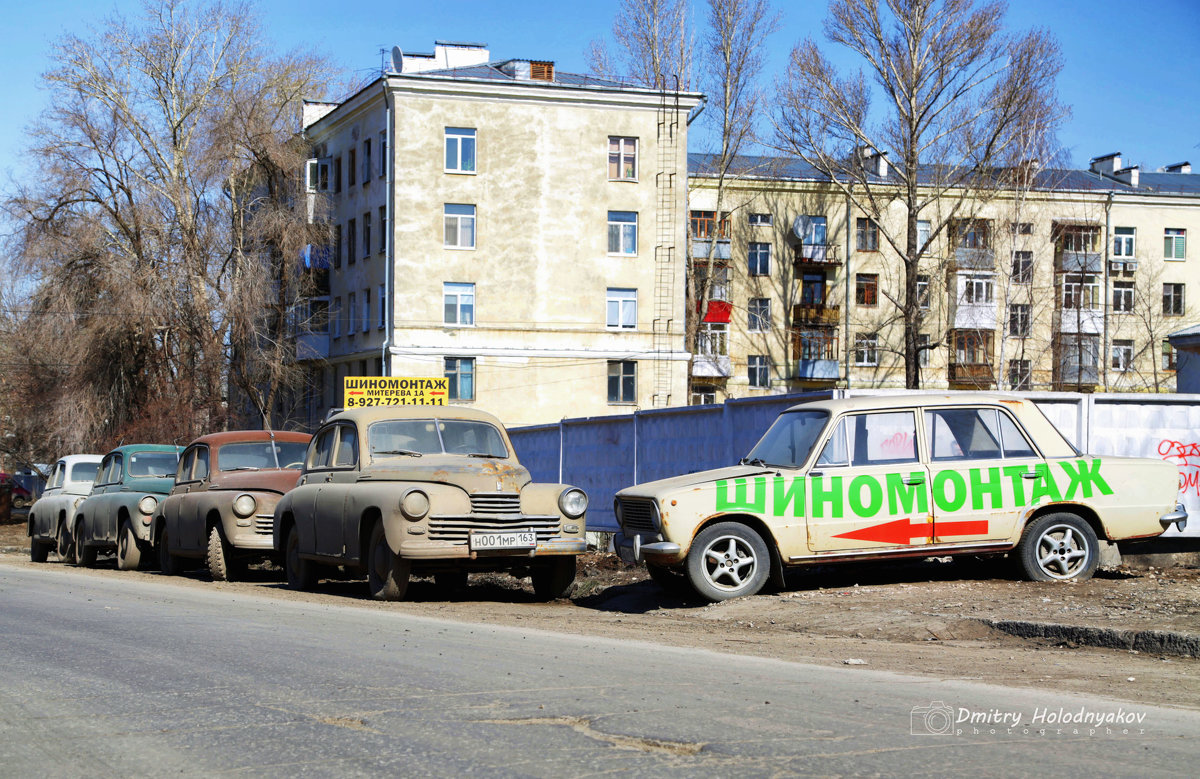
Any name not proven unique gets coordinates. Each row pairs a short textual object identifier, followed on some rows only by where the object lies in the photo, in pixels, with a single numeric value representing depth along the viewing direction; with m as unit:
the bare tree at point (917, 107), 46.56
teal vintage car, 18.45
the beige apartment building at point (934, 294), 59.69
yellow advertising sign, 34.12
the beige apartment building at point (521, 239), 47.84
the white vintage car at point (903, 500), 11.59
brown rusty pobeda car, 15.50
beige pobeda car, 11.90
